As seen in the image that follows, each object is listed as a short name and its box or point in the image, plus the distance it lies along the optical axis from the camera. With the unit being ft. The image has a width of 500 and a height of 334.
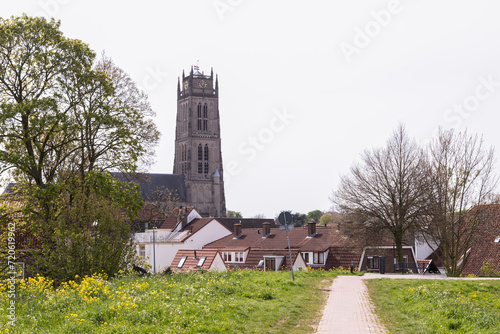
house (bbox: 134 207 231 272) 212.02
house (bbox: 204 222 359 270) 155.33
